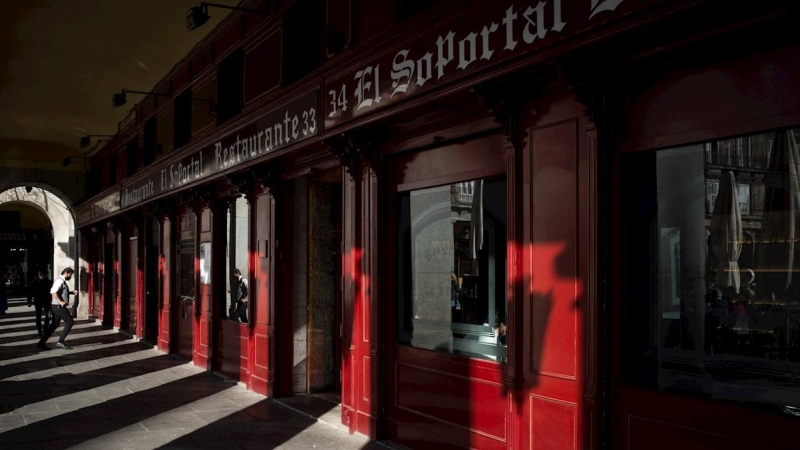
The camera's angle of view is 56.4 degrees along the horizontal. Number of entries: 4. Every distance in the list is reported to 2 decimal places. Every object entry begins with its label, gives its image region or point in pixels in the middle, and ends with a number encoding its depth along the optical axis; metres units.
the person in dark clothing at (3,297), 25.81
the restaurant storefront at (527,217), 4.06
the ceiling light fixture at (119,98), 13.73
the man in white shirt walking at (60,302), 14.83
